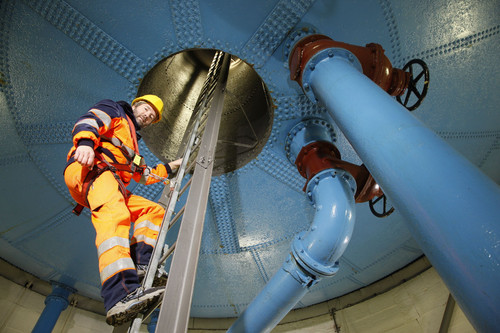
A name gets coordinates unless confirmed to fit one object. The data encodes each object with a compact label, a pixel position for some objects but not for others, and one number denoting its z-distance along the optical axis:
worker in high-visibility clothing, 1.48
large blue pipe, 0.93
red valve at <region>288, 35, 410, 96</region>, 2.30
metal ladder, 1.36
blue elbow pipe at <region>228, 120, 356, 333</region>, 2.22
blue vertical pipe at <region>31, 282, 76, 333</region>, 4.48
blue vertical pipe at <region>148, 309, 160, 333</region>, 4.81
